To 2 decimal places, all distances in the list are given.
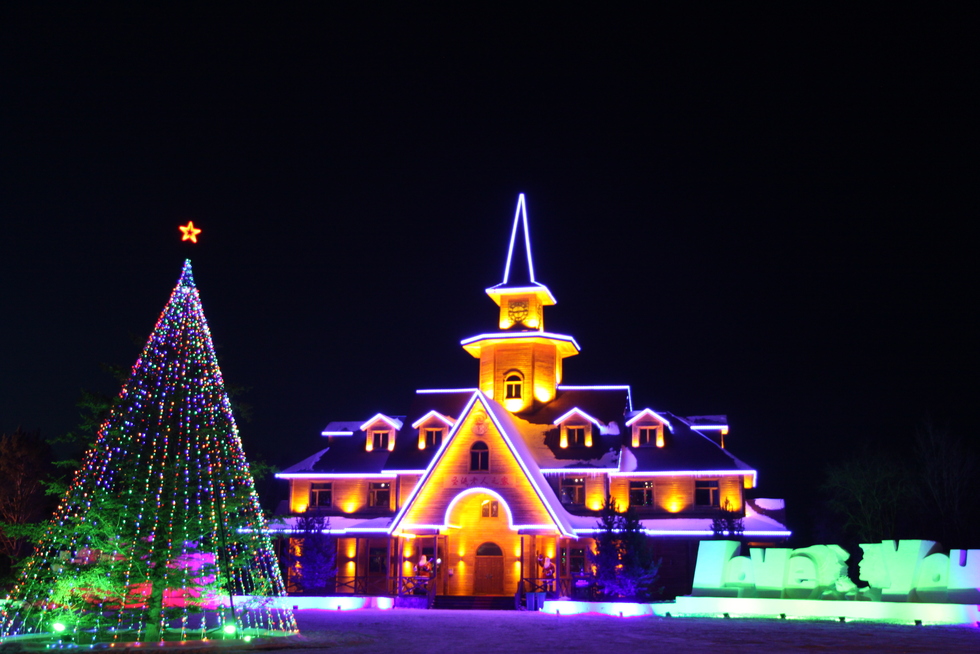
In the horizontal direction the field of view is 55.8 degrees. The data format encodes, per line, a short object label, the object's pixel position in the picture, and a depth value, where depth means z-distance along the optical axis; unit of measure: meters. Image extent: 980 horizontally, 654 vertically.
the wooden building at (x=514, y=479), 37.25
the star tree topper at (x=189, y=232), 16.62
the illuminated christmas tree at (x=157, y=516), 18.17
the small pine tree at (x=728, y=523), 35.84
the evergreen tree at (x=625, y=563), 33.34
